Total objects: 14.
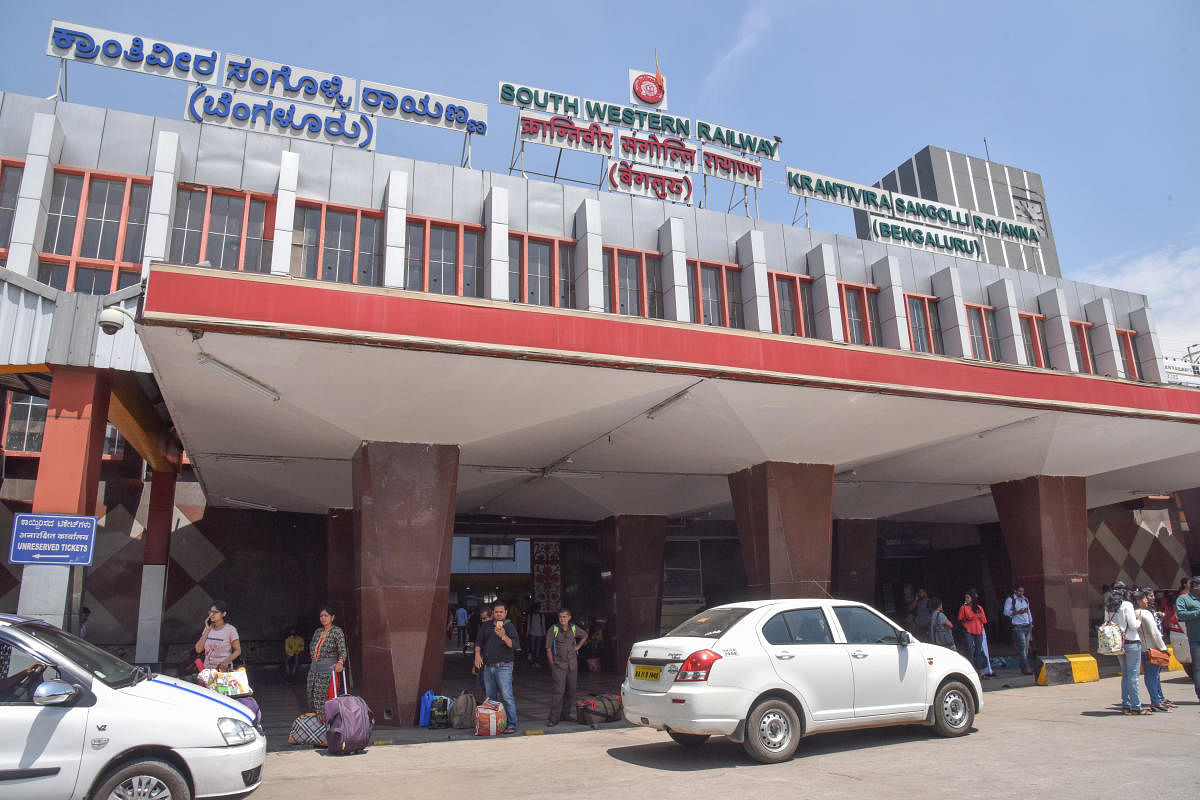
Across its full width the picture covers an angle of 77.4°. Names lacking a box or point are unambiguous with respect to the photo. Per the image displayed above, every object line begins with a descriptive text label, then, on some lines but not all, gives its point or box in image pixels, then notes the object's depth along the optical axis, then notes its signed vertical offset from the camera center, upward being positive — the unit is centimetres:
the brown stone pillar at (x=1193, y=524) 3155 +280
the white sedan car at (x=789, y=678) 736 -74
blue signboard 1043 +121
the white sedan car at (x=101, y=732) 516 -73
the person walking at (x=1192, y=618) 958 -31
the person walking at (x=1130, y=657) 960 -78
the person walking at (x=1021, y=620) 1568 -44
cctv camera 877 +346
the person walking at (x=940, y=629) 1612 -59
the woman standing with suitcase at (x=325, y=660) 946 -49
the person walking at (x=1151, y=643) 971 -64
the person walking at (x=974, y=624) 1502 -47
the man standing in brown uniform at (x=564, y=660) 1080 -67
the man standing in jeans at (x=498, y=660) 1032 -60
